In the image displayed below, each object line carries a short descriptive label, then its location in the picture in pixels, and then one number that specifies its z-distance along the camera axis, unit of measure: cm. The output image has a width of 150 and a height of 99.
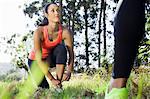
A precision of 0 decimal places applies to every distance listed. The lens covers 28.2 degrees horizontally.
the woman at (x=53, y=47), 362
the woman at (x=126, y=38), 128
